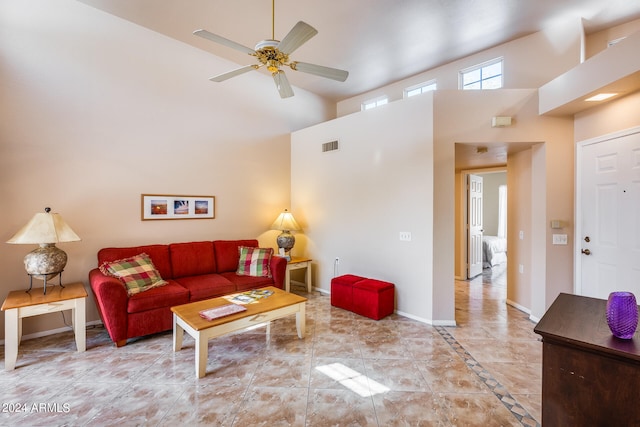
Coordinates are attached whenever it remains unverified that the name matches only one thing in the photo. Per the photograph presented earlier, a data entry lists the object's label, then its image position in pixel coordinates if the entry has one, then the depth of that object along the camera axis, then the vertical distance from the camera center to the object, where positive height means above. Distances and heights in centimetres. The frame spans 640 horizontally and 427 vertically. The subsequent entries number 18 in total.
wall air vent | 463 +108
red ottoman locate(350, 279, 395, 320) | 363 -112
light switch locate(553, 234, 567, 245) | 340 -33
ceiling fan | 211 +128
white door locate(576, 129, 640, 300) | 279 -5
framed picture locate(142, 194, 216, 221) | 387 +9
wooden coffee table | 240 -96
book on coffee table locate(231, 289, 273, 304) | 301 -91
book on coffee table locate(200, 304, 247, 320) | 255 -91
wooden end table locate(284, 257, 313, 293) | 454 -90
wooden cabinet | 116 -70
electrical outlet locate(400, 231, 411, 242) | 375 -31
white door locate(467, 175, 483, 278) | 554 -27
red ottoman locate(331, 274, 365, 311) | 393 -110
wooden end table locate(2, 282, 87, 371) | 247 -86
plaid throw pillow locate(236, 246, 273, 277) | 411 -71
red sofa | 287 -86
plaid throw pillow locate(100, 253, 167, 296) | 311 -66
